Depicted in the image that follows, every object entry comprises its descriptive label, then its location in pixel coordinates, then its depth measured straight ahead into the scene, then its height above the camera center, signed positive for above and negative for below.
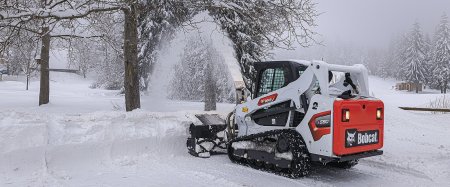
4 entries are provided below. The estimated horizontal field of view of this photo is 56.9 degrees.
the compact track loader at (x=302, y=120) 6.25 -0.46
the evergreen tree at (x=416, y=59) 67.56 +5.83
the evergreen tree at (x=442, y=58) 61.53 +5.42
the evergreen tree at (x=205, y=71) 16.10 +0.86
